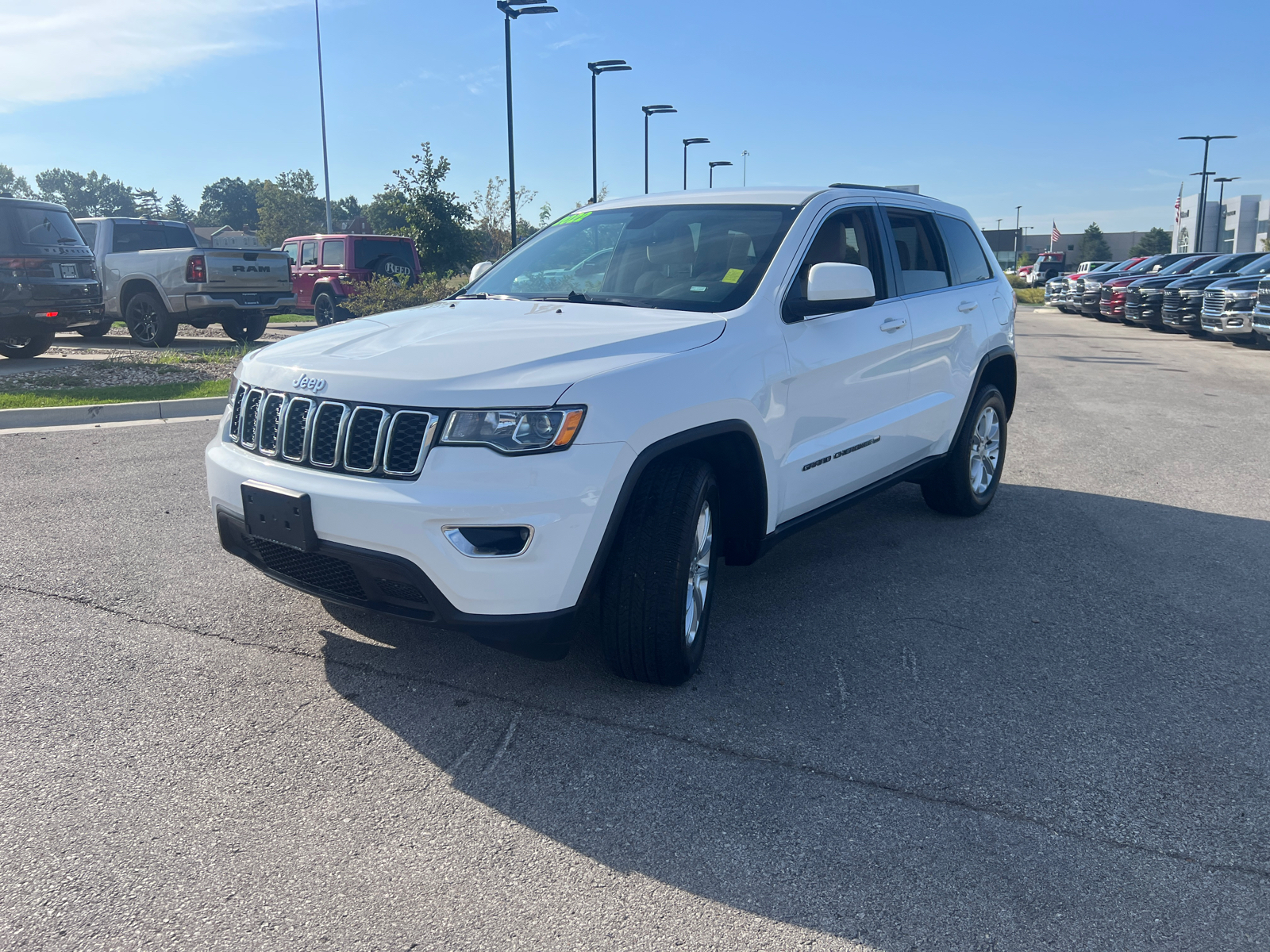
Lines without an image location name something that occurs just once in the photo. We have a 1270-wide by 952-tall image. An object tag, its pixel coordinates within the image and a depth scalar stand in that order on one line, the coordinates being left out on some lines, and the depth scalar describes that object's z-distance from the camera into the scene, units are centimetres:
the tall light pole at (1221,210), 6996
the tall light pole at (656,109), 3741
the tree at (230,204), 15050
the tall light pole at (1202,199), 5104
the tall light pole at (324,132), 4162
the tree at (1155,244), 10688
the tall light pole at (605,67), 2950
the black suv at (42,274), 1220
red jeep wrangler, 1867
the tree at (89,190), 15450
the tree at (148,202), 15099
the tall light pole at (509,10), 2130
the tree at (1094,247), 11681
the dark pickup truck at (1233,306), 1901
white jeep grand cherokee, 306
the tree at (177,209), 14692
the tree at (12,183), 11809
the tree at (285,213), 10269
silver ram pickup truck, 1458
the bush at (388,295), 1630
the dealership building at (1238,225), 8981
